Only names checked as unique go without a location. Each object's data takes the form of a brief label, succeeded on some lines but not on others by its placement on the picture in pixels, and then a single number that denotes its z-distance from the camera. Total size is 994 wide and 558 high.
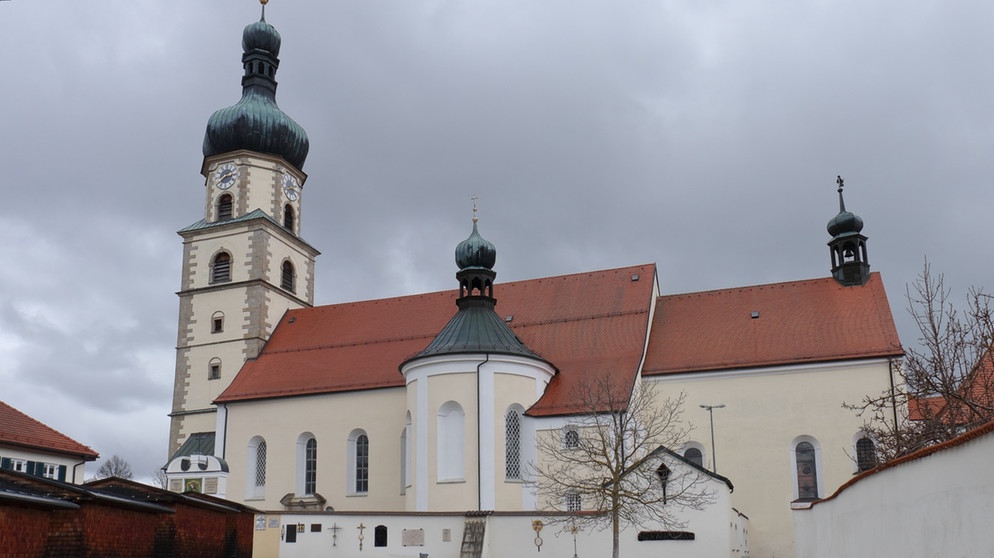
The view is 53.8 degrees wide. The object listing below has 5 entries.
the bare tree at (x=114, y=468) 88.51
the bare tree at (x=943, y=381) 17.22
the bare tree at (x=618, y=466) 24.14
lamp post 30.93
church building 30.19
